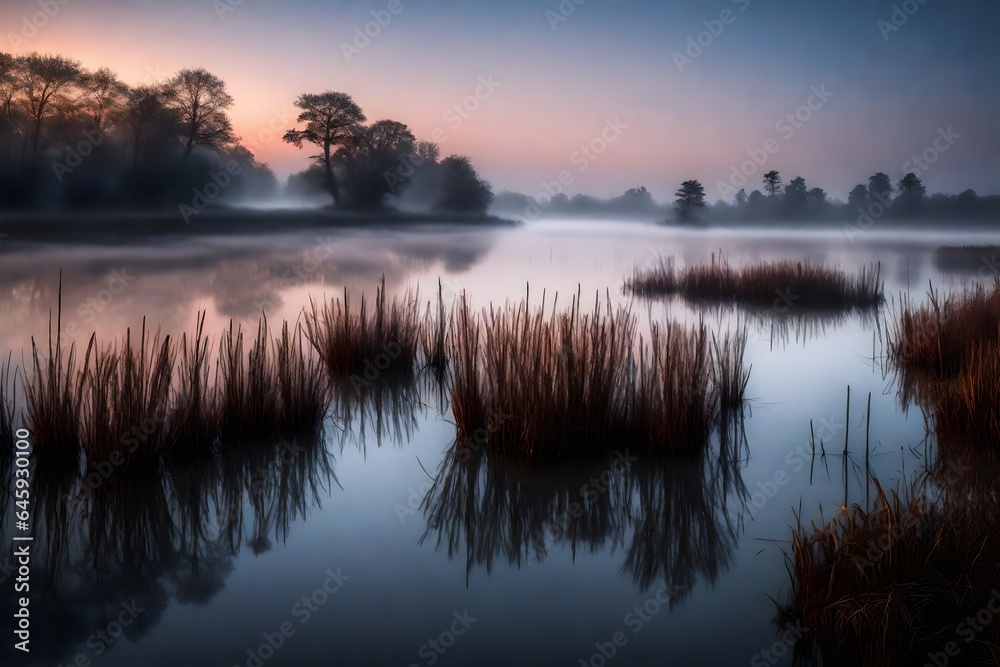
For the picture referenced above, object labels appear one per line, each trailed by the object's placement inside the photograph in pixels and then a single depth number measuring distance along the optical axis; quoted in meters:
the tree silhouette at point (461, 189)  34.69
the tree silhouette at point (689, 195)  38.88
